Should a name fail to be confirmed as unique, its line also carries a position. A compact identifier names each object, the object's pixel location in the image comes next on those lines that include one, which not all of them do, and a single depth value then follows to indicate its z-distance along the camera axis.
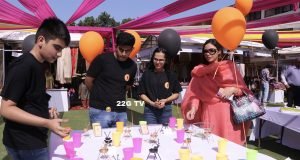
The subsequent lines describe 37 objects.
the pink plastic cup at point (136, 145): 1.78
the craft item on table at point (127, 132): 2.19
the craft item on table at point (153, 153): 1.70
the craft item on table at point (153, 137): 2.03
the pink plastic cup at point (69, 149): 1.69
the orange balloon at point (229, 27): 2.55
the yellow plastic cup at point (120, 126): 2.28
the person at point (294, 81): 7.10
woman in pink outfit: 2.45
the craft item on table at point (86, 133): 2.19
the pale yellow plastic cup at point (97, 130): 2.18
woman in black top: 3.16
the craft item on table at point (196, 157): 1.48
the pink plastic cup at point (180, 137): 2.04
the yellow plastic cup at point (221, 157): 1.52
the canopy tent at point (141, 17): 4.59
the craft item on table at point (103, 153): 1.68
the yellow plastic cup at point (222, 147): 1.78
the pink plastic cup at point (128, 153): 1.62
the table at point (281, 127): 3.94
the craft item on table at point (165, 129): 2.29
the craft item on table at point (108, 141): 1.93
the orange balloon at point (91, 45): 4.39
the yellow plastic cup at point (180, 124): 2.39
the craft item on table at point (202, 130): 2.15
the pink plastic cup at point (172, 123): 2.43
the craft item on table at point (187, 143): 1.91
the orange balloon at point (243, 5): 3.54
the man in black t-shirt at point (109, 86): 2.70
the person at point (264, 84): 9.26
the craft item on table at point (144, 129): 2.26
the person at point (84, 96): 8.81
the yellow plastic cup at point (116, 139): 1.93
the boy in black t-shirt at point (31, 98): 1.38
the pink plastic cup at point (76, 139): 1.87
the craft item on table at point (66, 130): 1.41
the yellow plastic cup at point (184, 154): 1.57
